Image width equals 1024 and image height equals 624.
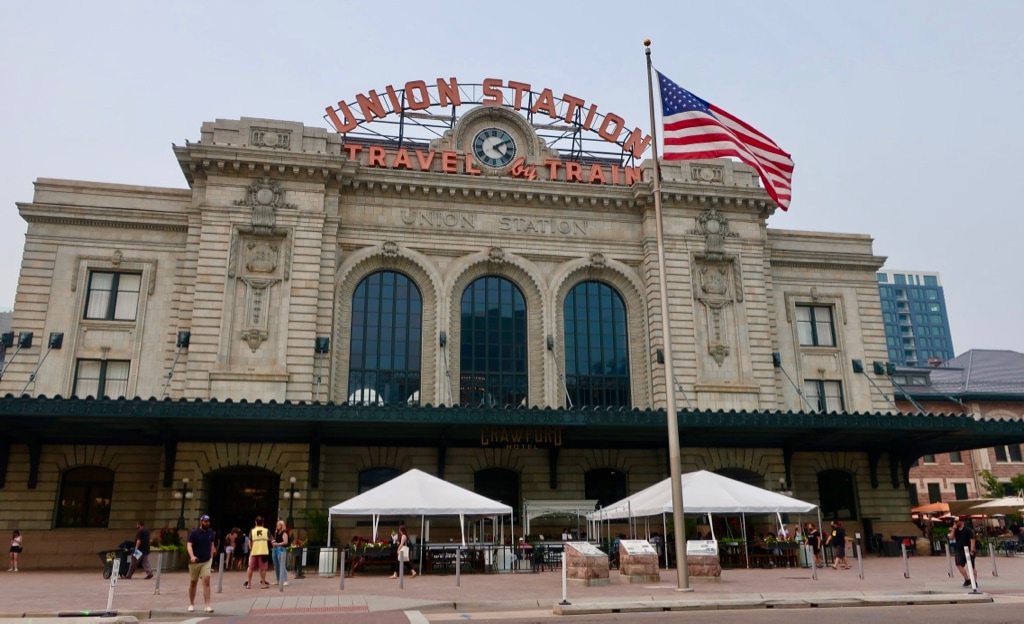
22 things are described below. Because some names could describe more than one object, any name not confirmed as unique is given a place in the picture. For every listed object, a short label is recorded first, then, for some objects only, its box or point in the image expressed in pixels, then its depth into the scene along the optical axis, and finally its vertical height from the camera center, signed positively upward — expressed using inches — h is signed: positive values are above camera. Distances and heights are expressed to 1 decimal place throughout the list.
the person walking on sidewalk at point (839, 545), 1062.4 -25.2
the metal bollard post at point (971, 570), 678.5 -39.6
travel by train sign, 1467.8 +814.6
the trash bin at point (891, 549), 1334.9 -38.9
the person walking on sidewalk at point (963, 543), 741.3 -16.7
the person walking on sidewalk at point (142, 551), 971.9 -23.0
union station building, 1197.7 +326.1
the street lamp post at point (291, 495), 1161.4 +51.8
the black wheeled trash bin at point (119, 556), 954.4 -30.0
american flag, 864.9 +439.1
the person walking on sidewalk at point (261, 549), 794.5 -17.6
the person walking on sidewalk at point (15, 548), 1058.1 -19.2
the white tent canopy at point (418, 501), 896.9 +33.1
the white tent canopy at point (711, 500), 948.6 +34.3
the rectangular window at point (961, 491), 2272.4 +97.1
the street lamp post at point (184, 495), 1140.5 +53.4
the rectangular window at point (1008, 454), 2298.8 +204.2
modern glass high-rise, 7598.4 +1983.1
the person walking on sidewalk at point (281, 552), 772.0 -20.4
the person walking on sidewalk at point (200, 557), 601.3 -19.0
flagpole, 694.5 +65.1
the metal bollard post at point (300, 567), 949.2 -44.2
